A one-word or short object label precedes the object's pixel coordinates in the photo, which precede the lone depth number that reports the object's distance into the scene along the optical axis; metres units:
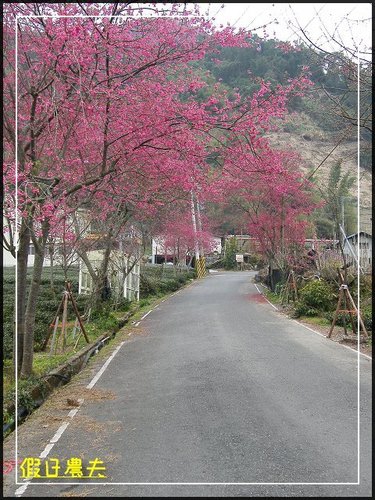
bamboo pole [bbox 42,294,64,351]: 12.30
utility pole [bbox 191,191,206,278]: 44.83
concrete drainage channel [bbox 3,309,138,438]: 6.96
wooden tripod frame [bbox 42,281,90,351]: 11.52
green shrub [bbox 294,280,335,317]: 17.69
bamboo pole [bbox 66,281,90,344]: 11.53
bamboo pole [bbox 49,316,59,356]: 11.10
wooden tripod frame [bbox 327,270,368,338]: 12.25
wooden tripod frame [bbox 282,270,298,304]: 20.47
